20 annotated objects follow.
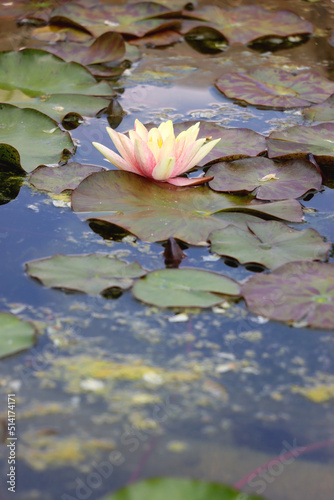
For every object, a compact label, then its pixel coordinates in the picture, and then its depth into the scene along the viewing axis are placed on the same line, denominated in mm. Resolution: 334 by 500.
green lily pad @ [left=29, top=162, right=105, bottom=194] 2301
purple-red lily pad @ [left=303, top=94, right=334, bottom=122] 2486
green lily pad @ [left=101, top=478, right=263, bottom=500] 1944
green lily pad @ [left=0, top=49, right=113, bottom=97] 2541
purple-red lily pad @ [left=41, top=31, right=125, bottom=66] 2658
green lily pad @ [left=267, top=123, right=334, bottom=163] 2356
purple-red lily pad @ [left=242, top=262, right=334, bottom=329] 2104
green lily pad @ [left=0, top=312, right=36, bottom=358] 2058
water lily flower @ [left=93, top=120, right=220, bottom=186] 2263
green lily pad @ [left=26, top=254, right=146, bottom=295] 2130
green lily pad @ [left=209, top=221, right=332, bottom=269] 2177
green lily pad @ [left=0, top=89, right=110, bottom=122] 2487
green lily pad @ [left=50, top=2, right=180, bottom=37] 2777
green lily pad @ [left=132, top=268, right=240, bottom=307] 2112
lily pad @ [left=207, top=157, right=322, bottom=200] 2295
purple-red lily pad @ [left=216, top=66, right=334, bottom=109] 2541
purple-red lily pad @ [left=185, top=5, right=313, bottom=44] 2804
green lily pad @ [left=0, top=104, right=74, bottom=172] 2355
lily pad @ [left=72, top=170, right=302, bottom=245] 2221
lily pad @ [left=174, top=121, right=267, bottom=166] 2362
